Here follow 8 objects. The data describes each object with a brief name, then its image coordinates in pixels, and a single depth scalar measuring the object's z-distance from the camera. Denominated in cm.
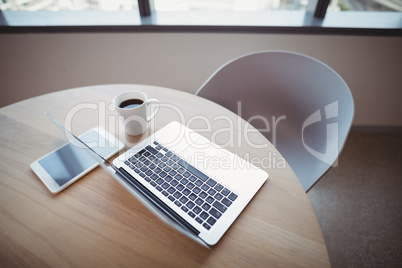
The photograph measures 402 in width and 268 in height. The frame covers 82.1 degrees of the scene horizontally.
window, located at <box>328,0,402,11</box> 147
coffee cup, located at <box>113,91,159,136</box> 67
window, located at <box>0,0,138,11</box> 156
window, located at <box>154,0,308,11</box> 152
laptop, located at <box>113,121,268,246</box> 52
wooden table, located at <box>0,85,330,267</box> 47
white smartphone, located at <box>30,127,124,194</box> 60
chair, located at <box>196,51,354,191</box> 74
